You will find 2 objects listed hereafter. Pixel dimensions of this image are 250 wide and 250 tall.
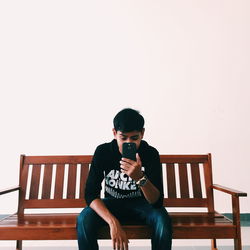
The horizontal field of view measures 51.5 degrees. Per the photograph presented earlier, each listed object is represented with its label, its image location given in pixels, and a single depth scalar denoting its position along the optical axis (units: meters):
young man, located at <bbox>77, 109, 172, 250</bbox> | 1.34
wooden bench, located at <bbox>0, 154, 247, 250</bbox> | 1.80
